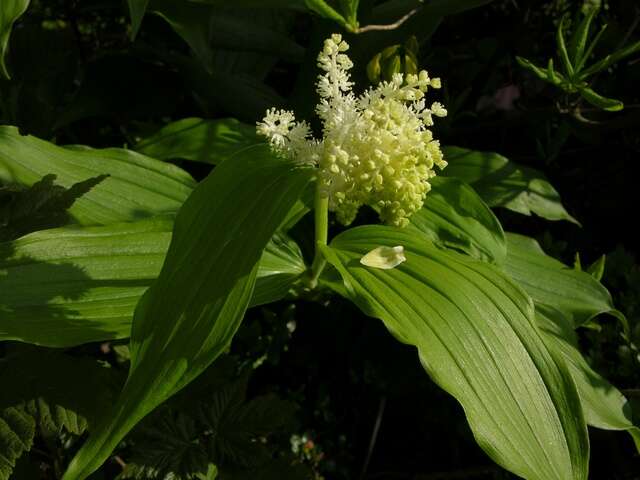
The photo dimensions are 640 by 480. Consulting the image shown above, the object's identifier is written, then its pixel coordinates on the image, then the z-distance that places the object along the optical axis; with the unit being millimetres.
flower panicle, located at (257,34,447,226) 314
